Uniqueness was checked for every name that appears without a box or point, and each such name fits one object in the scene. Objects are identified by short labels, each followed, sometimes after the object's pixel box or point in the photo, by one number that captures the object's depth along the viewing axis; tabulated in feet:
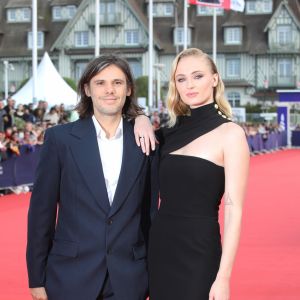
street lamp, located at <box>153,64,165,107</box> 140.31
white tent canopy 88.02
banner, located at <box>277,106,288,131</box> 128.06
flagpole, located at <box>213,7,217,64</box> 122.90
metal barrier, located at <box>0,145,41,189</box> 50.57
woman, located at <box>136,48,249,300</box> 11.44
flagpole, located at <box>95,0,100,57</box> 78.79
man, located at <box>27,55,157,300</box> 11.85
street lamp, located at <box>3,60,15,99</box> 158.12
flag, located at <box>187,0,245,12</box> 96.36
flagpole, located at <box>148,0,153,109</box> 98.53
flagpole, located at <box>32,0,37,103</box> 73.46
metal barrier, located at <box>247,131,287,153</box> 110.72
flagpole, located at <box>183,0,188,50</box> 109.24
